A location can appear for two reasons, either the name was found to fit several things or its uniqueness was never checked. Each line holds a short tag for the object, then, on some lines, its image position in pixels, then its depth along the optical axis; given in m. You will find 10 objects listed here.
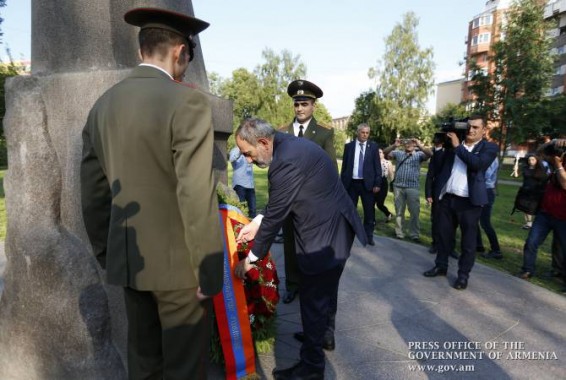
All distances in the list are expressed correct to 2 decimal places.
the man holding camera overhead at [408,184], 7.01
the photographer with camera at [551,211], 4.59
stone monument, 2.56
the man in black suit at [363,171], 6.39
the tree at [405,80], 43.75
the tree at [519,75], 17.34
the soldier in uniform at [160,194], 1.69
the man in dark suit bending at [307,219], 2.46
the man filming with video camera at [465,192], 4.44
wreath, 2.93
